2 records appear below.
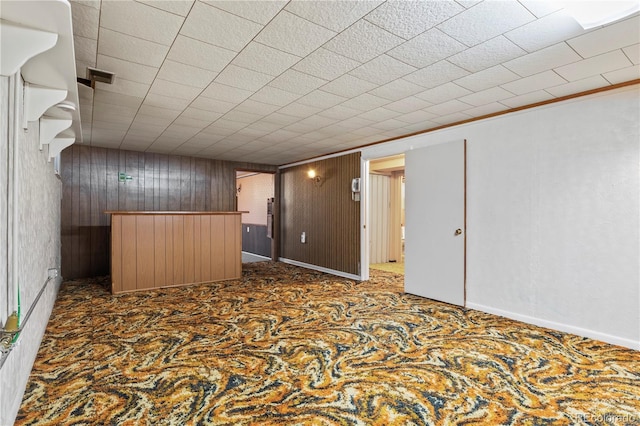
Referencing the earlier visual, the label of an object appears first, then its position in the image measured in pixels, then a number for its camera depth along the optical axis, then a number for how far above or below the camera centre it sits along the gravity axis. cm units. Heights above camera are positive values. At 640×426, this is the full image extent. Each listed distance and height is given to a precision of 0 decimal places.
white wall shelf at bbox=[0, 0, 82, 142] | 137 +82
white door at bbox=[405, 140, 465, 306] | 421 -14
